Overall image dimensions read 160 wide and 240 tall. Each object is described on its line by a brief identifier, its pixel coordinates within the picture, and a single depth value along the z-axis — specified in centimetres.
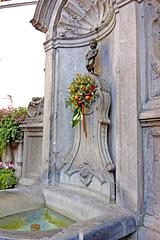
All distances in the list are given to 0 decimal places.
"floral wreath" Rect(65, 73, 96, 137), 273
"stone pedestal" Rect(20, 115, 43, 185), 380
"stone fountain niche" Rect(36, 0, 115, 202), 267
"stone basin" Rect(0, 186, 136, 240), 154
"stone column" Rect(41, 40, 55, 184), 335
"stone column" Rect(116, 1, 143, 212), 209
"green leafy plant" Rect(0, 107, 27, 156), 418
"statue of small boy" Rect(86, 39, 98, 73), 289
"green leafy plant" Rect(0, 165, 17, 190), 400
